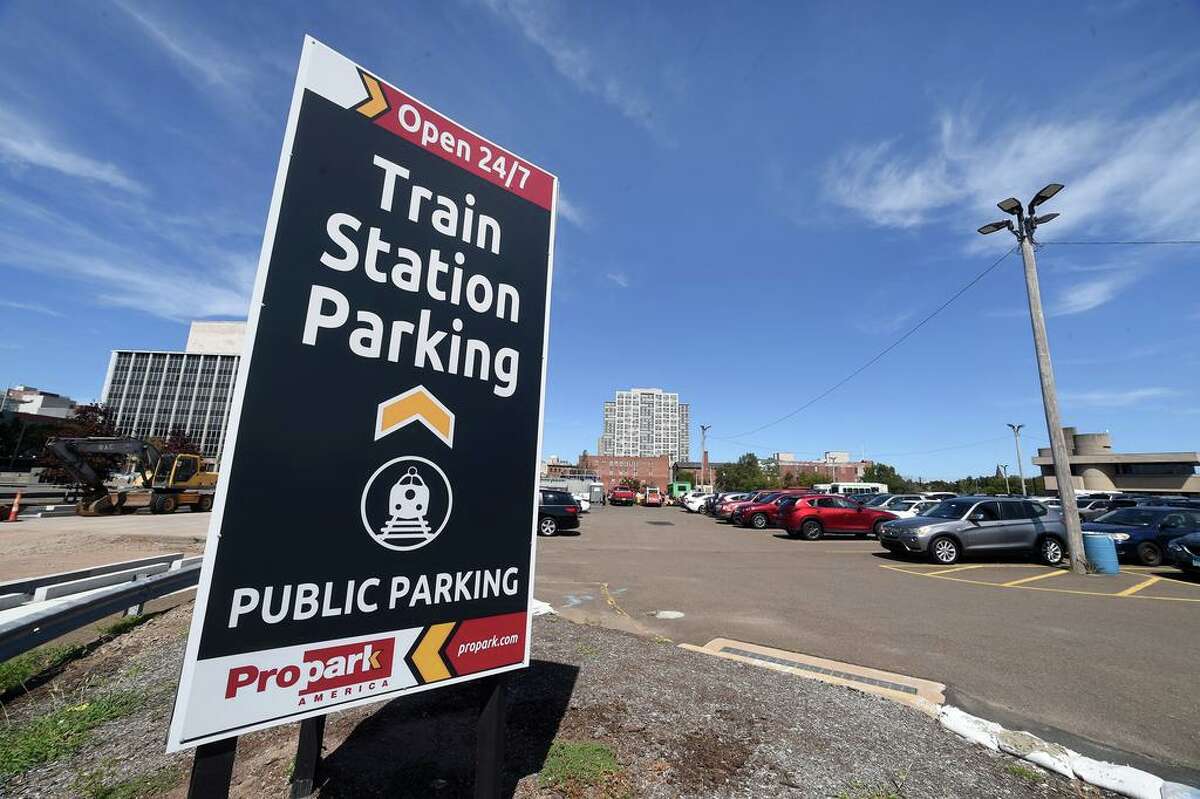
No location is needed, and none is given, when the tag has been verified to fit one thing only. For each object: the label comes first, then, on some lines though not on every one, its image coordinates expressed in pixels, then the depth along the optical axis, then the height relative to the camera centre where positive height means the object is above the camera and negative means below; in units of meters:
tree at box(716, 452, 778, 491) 75.33 +2.76
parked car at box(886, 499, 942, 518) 20.22 -0.31
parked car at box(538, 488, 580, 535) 17.89 -0.92
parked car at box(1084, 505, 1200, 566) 12.71 -0.57
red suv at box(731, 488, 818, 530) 22.98 -0.87
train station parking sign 1.62 +0.18
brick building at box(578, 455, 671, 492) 109.62 +4.88
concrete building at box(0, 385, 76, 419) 97.00 +12.94
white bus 39.38 +0.76
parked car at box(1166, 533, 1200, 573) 10.22 -0.87
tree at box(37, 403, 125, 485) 33.50 +3.01
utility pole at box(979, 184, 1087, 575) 11.27 +3.18
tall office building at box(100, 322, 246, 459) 96.50 +16.30
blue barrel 11.03 -1.02
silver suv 12.08 -0.68
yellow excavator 21.09 -0.24
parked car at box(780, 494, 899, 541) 18.17 -0.72
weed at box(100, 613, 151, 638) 5.54 -1.72
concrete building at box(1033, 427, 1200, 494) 54.31 +4.27
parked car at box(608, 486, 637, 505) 46.97 -0.59
